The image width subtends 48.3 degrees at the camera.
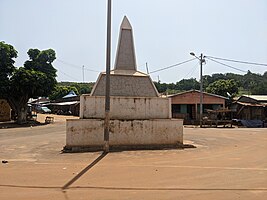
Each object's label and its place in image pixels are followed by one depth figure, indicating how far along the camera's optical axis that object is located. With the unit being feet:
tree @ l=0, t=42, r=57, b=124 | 104.01
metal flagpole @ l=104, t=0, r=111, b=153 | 41.93
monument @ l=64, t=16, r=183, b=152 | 45.29
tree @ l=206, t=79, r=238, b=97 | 167.73
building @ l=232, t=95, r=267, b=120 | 117.08
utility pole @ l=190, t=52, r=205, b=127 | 108.58
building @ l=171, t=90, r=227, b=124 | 122.21
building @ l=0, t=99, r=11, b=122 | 120.88
